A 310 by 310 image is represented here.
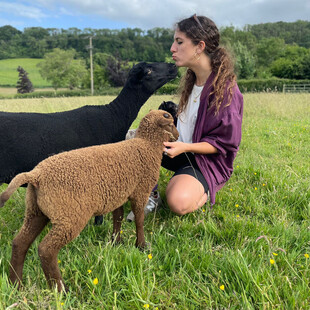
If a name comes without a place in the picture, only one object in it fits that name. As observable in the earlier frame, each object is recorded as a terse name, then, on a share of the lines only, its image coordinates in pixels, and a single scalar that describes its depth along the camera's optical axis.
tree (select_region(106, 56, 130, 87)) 52.78
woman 2.82
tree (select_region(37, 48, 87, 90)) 64.38
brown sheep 1.65
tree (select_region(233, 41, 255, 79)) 43.38
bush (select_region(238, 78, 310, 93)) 33.46
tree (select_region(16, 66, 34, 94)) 59.34
